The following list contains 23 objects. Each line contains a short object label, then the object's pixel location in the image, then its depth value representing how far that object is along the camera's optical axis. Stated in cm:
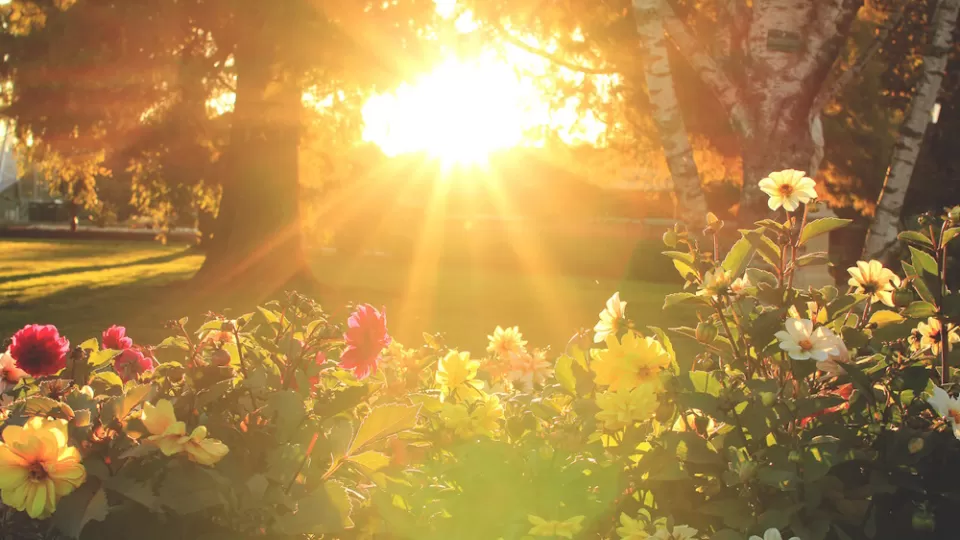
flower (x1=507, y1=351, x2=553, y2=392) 318
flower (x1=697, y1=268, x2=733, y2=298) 196
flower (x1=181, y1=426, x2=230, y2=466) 171
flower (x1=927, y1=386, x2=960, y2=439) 194
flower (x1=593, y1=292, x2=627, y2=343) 234
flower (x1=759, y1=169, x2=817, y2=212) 231
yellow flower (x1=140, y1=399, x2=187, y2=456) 171
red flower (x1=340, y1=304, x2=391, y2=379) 233
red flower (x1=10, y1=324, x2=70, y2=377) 224
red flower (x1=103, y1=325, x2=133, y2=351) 273
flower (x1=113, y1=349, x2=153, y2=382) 245
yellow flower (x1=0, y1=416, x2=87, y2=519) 165
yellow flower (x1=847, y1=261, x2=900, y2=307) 228
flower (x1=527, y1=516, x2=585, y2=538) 183
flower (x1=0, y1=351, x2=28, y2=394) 233
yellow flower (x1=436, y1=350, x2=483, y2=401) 261
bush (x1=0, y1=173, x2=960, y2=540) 177
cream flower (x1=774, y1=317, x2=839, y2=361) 190
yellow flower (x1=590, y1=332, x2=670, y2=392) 215
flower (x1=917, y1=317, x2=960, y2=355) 233
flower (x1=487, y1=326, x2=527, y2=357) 330
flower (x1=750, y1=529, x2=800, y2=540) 173
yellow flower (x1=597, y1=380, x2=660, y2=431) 207
